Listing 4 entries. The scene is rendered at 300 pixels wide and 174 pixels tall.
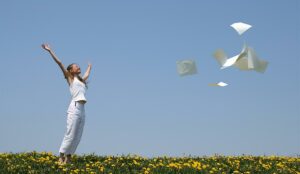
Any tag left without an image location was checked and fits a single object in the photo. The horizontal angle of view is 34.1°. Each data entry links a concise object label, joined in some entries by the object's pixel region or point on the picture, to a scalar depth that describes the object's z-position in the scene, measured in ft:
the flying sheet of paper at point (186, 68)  15.53
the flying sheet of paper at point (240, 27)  14.95
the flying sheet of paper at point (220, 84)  15.81
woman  30.30
